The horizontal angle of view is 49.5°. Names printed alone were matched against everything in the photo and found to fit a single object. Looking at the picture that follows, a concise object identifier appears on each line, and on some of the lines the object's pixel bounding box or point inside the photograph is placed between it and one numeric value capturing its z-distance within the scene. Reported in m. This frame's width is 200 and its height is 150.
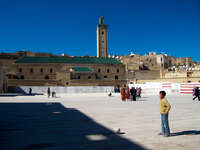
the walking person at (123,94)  18.67
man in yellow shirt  5.91
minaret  84.81
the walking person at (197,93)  18.50
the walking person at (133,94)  19.21
